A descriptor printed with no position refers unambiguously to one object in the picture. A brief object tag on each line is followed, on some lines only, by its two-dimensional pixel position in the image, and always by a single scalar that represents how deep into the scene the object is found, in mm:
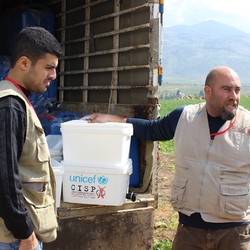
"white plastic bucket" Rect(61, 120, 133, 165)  3547
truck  3828
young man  1990
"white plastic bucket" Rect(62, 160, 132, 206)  3635
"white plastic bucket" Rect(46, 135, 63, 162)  3947
